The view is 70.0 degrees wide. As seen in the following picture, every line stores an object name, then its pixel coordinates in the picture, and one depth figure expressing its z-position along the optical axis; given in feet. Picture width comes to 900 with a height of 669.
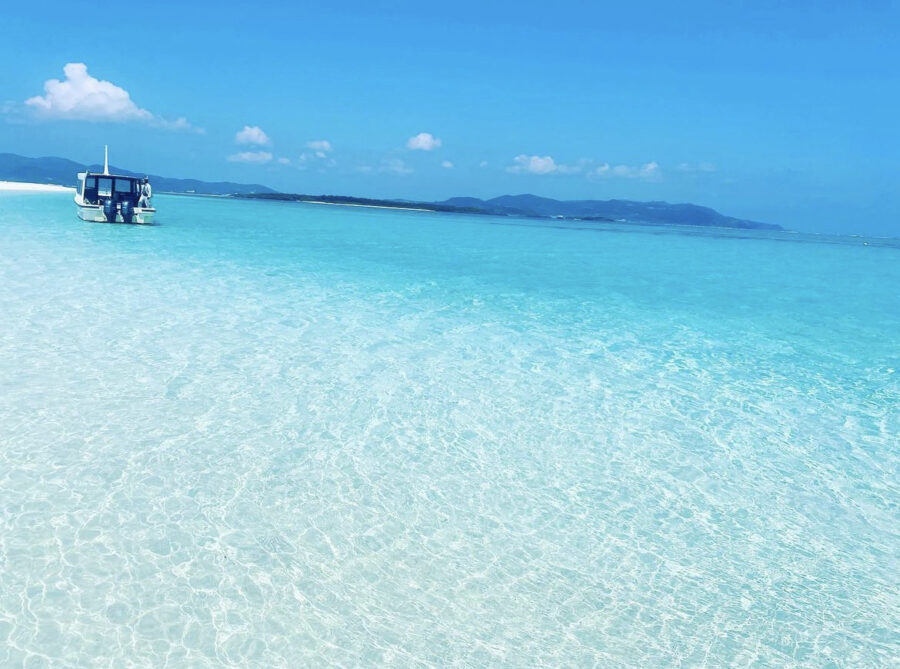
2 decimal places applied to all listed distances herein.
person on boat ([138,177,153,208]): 105.50
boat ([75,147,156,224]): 101.09
